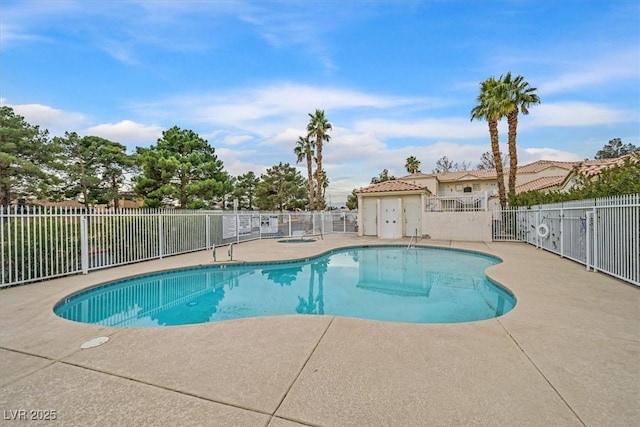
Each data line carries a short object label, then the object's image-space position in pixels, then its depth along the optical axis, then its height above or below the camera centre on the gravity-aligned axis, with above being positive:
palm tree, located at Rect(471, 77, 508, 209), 16.20 +5.73
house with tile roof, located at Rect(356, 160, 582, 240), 15.52 +0.24
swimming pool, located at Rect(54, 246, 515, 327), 5.79 -2.03
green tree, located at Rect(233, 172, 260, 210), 40.55 +3.75
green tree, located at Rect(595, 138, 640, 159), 44.94 +9.43
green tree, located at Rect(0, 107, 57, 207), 15.18 +3.37
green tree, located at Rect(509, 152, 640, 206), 7.75 +0.70
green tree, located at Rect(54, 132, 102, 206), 20.00 +3.54
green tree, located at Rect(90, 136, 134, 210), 21.22 +3.95
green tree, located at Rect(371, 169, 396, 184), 43.70 +5.32
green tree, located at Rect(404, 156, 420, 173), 41.72 +6.86
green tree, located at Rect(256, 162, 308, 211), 37.16 +3.45
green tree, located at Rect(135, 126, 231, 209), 16.30 +2.52
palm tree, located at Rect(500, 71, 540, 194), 16.00 +6.22
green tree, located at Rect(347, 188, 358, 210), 43.53 +1.57
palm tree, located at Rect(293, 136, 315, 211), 27.28 +6.16
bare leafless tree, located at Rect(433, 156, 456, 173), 48.50 +7.71
